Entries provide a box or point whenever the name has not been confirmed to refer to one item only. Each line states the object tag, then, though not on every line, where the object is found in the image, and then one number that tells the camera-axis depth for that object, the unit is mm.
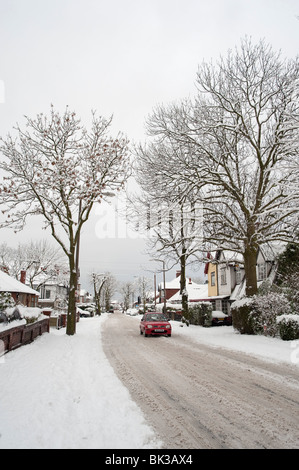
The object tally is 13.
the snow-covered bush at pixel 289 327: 14250
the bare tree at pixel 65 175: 17344
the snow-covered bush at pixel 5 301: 15548
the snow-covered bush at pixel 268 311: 15891
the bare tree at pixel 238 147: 15406
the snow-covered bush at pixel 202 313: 28688
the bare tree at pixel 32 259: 51869
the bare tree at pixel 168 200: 17047
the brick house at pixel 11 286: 21417
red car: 19266
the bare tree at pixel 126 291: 119575
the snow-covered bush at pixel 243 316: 17672
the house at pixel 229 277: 26373
